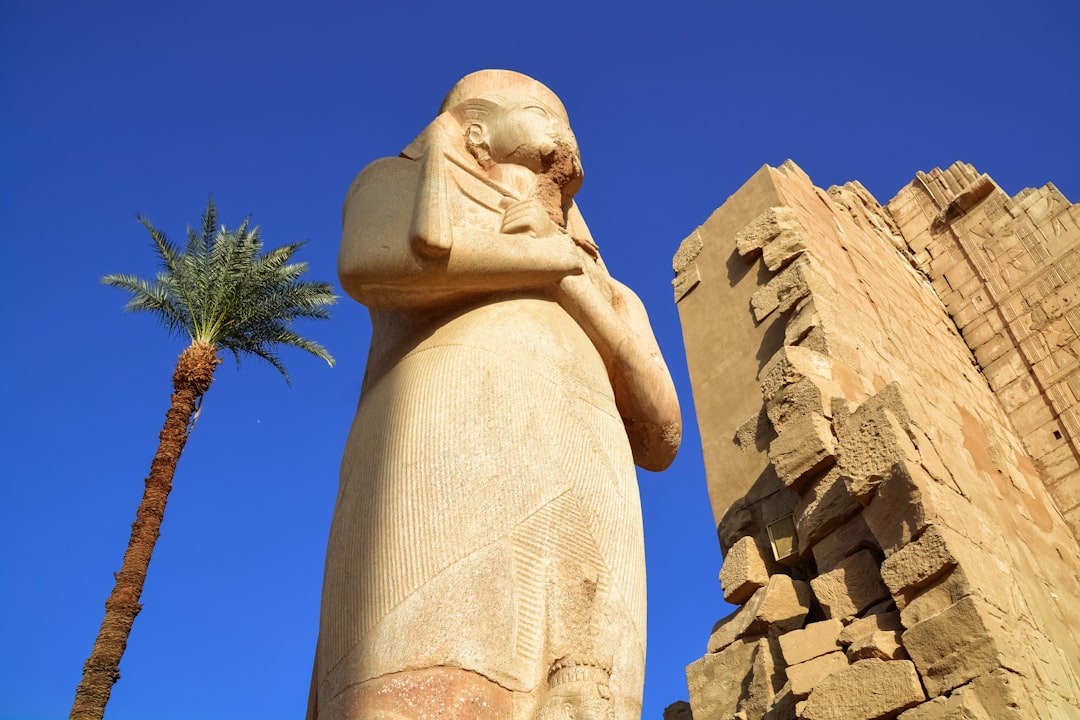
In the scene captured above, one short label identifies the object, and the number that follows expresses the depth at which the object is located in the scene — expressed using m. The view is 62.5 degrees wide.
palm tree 10.55
